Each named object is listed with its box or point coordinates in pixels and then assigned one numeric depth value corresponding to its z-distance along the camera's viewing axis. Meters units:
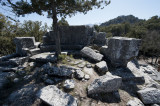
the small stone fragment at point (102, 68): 4.51
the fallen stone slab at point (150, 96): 3.24
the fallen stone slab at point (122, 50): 4.58
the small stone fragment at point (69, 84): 3.27
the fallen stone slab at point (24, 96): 2.70
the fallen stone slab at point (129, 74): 4.47
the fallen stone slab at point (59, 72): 3.73
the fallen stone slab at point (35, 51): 5.81
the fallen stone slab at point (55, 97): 2.51
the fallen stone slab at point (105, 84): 3.25
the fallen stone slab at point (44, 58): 5.06
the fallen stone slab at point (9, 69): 4.48
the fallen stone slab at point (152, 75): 6.89
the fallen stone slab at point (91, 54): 5.47
